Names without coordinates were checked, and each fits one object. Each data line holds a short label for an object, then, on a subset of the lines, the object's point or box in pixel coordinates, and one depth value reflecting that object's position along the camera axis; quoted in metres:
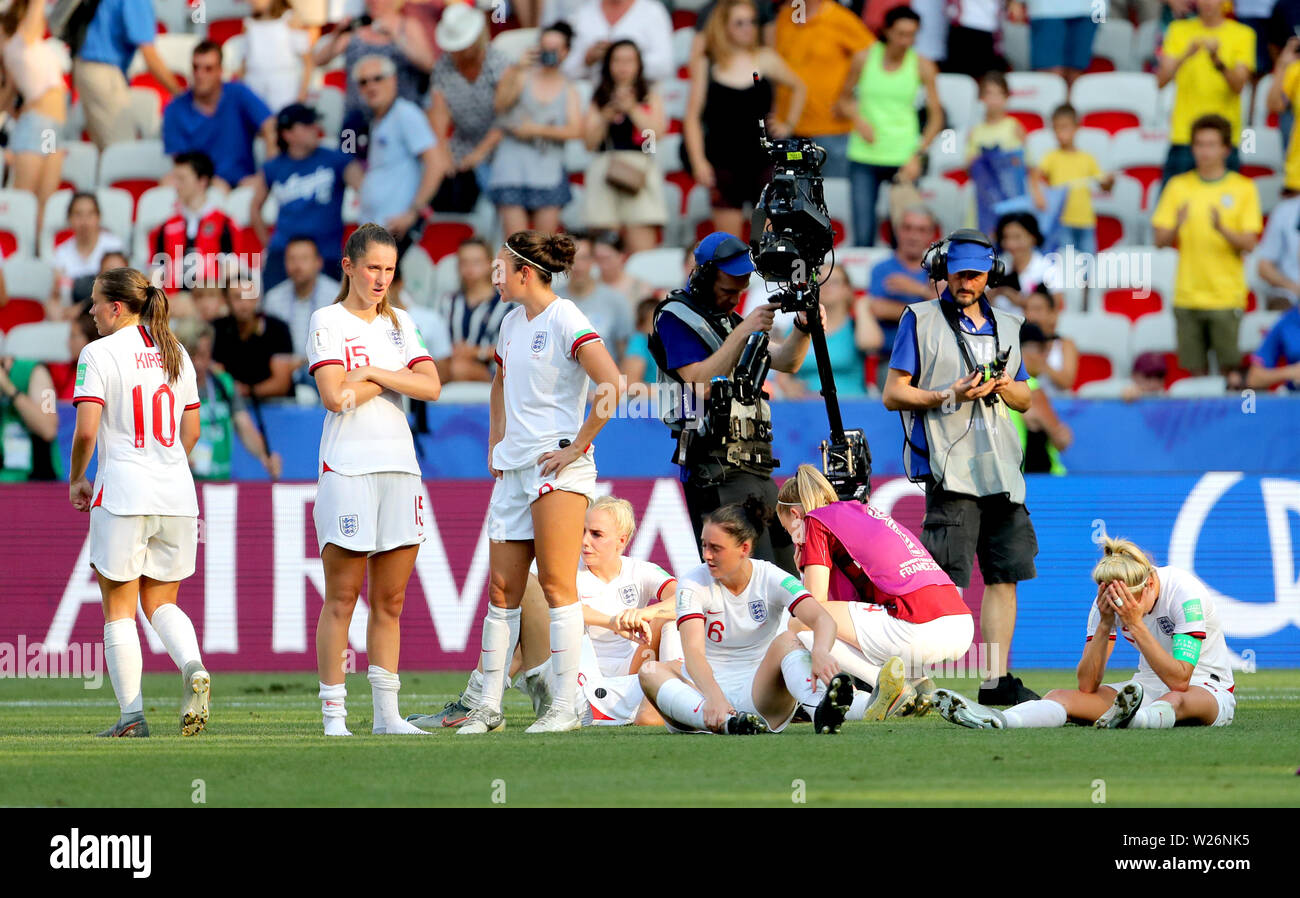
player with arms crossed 7.47
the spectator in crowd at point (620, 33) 15.38
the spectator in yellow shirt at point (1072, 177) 14.77
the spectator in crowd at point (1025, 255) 13.87
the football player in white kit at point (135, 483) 7.62
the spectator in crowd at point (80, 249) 14.96
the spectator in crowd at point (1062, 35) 16.02
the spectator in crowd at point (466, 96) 14.88
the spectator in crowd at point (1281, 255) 13.99
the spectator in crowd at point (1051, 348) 13.26
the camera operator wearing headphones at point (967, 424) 8.97
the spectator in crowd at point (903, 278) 13.62
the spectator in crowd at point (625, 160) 14.79
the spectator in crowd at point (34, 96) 16.30
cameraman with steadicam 8.36
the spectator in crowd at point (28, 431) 12.59
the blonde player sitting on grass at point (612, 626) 8.38
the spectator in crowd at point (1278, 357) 12.96
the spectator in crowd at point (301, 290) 13.89
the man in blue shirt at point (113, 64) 16.36
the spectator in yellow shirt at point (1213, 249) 13.73
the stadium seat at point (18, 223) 15.98
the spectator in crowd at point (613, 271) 13.92
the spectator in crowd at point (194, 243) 14.35
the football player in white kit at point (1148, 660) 7.59
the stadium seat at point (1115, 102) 16.06
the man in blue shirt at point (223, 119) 15.51
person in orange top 15.00
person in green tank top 14.86
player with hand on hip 7.65
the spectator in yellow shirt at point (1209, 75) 14.71
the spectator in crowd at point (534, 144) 14.84
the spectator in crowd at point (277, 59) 15.85
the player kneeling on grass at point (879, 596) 8.00
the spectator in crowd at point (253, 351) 13.24
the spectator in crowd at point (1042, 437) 12.31
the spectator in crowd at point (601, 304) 13.64
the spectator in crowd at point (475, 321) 13.68
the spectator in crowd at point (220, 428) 12.69
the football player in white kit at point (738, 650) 7.45
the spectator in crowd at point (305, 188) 14.68
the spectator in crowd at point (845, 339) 13.33
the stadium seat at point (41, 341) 14.47
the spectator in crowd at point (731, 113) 14.63
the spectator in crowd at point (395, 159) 14.76
